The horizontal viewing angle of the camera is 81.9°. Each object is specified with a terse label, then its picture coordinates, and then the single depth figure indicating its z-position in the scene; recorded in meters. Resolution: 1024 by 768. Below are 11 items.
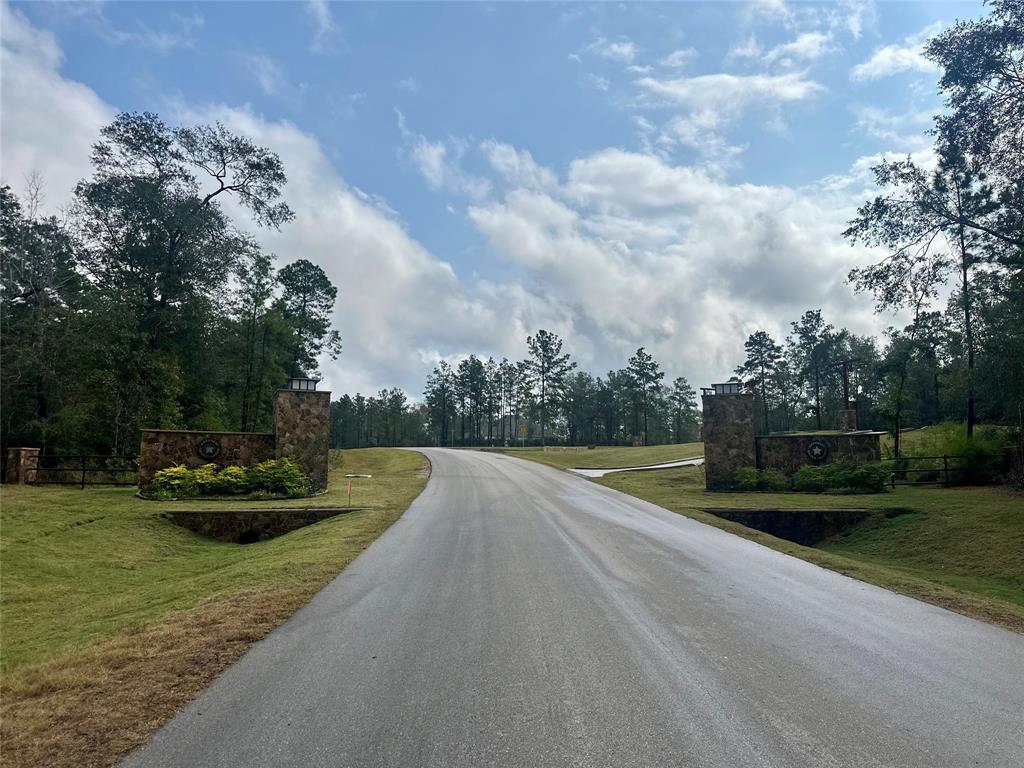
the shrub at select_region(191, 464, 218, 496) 17.55
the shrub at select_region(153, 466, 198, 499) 17.18
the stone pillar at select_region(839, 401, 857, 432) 33.76
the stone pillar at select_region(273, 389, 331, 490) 19.94
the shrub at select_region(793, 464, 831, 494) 20.33
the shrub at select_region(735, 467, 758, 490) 21.94
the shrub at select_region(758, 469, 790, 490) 21.72
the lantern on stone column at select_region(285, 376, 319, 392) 20.64
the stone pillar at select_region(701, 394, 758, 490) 23.03
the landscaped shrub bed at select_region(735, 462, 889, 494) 19.28
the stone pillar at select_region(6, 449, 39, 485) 19.73
